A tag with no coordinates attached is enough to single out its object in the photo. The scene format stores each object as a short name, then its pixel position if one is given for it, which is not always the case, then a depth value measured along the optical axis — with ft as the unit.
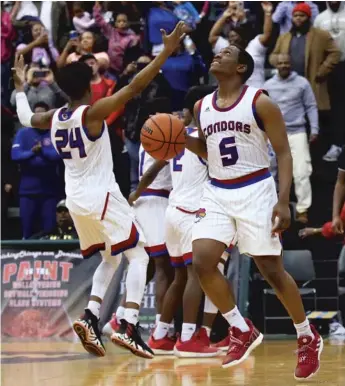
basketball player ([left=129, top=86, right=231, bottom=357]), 30.86
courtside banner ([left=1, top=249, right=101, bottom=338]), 40.11
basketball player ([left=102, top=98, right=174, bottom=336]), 33.47
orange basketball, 24.18
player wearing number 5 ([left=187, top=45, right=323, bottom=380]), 23.04
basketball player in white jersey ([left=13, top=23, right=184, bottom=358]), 27.61
